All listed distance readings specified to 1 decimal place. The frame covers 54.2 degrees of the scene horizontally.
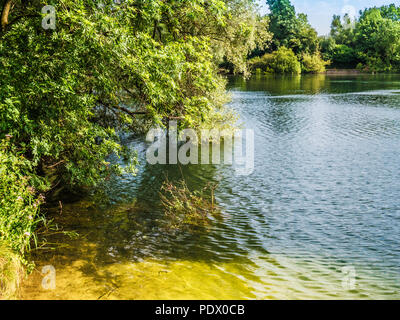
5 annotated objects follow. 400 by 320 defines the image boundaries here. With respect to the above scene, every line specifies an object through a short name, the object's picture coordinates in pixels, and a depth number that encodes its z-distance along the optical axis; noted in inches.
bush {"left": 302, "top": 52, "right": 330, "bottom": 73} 4558.1
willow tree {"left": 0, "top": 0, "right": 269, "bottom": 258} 419.5
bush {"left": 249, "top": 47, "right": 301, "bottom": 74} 4384.8
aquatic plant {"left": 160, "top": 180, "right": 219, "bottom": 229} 569.0
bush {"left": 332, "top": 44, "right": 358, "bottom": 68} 4884.4
